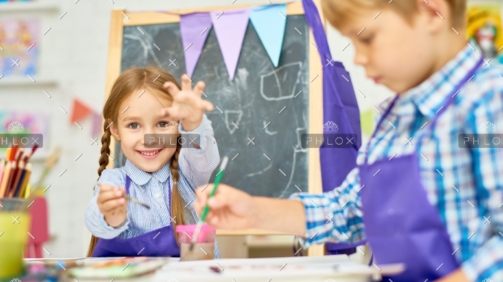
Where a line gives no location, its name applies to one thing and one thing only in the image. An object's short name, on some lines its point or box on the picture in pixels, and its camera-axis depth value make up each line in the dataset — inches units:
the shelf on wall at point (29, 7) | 105.6
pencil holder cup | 27.4
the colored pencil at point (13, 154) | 31.4
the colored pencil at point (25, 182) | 29.7
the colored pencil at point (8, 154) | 31.7
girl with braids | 46.1
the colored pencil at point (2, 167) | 29.8
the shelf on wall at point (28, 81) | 103.0
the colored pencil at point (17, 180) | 29.2
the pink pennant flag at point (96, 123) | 100.2
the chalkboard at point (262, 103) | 70.4
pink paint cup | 37.5
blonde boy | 23.8
